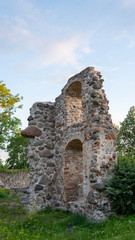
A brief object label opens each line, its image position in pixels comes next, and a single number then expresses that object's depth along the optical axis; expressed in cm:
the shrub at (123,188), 607
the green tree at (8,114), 1634
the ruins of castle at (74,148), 684
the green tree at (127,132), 2162
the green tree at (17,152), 2520
